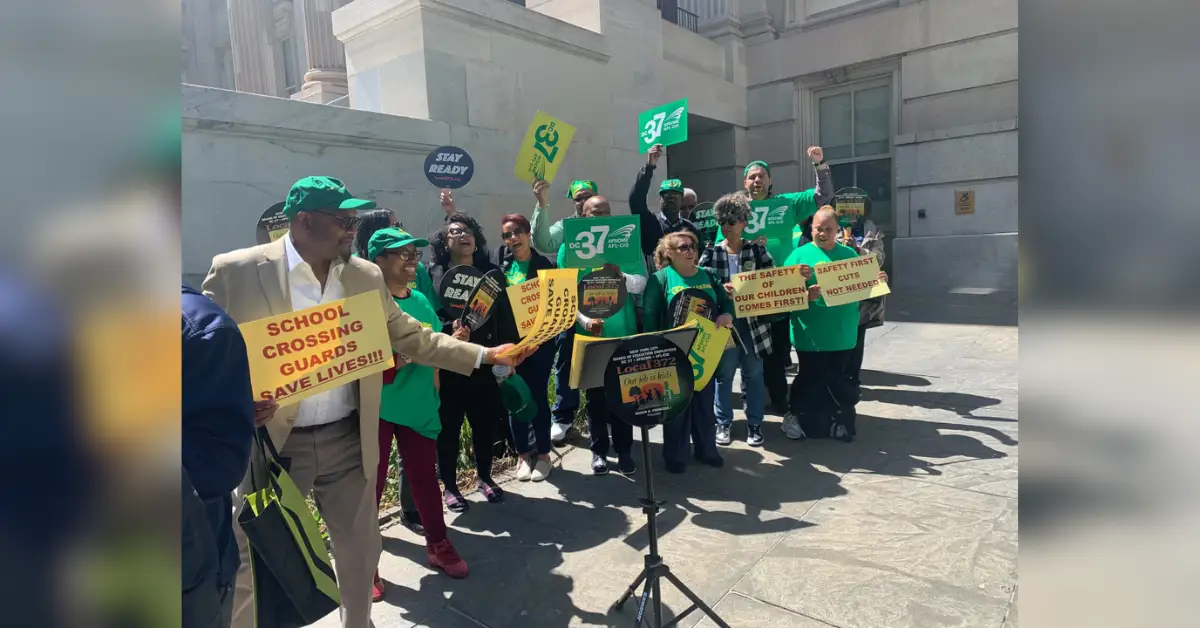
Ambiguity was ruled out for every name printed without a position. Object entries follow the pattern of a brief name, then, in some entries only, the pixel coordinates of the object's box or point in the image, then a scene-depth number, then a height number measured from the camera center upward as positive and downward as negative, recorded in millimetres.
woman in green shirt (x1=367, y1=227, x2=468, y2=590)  3514 -827
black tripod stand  2768 -1398
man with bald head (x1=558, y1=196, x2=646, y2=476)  4855 -1059
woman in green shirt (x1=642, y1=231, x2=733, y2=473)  4773 -413
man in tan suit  2453 -534
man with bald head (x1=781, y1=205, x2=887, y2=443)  5250 -921
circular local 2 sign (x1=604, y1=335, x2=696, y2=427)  2971 -595
